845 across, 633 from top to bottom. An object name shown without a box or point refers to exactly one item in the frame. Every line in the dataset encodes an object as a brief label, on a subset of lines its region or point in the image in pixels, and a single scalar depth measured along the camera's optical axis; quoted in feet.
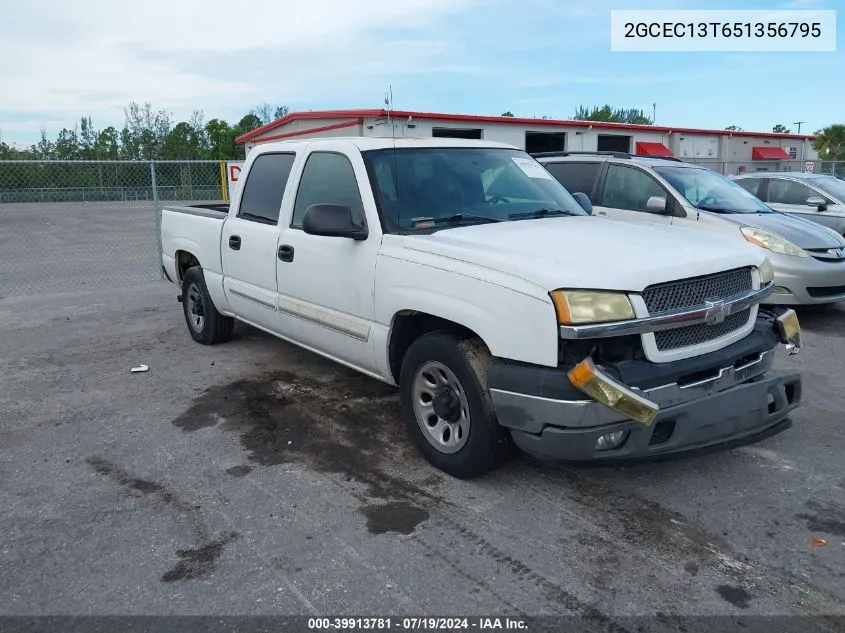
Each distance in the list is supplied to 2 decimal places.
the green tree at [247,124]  195.21
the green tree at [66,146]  185.74
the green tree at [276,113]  198.90
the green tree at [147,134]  205.46
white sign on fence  40.44
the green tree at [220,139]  186.70
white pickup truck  10.93
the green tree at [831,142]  136.13
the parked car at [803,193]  36.27
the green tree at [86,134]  231.01
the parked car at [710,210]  24.79
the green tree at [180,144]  195.60
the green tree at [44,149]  152.41
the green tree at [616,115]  273.93
